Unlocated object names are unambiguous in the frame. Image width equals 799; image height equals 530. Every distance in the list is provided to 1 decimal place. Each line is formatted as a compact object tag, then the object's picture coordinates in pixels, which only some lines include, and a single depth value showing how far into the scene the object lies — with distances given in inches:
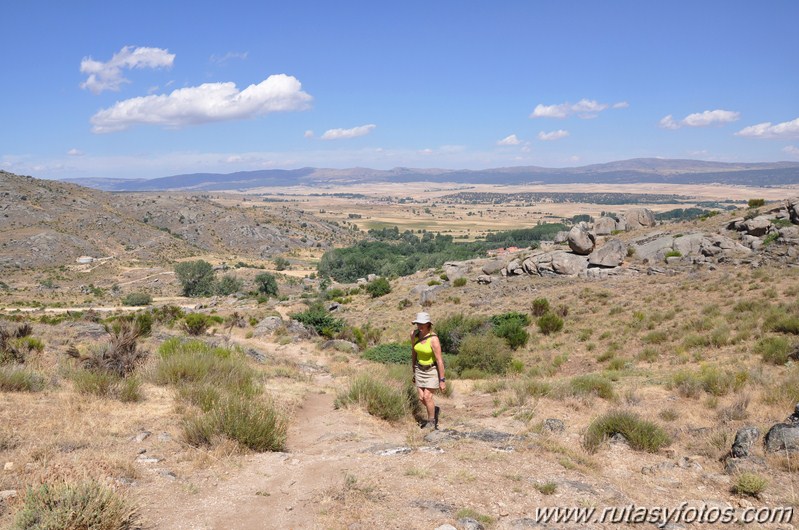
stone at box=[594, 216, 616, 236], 1495.1
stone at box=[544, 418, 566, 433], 318.7
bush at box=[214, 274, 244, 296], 2252.7
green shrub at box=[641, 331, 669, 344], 650.8
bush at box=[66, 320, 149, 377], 382.0
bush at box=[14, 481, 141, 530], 158.1
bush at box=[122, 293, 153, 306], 1920.6
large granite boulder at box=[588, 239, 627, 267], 1136.8
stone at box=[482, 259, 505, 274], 1347.2
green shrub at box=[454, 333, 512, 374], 631.2
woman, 332.2
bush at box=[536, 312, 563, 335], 814.5
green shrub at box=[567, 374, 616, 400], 393.2
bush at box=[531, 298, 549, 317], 887.1
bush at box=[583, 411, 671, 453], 281.7
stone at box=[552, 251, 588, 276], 1162.0
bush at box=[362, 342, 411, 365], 728.6
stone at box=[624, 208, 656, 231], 1499.8
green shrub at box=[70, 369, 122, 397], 330.6
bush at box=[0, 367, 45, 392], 325.1
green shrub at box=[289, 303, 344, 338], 1043.8
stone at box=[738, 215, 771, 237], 1099.9
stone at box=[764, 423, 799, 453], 248.1
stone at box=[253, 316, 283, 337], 1018.7
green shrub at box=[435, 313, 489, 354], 799.1
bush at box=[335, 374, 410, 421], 353.4
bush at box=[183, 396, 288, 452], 260.5
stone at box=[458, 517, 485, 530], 183.9
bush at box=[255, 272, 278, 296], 2237.9
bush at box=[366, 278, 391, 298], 1491.1
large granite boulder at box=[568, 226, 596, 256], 1227.9
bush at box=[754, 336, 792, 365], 472.7
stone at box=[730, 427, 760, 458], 256.5
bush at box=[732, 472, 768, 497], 218.1
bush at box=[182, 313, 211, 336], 917.0
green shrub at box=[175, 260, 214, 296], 2287.8
